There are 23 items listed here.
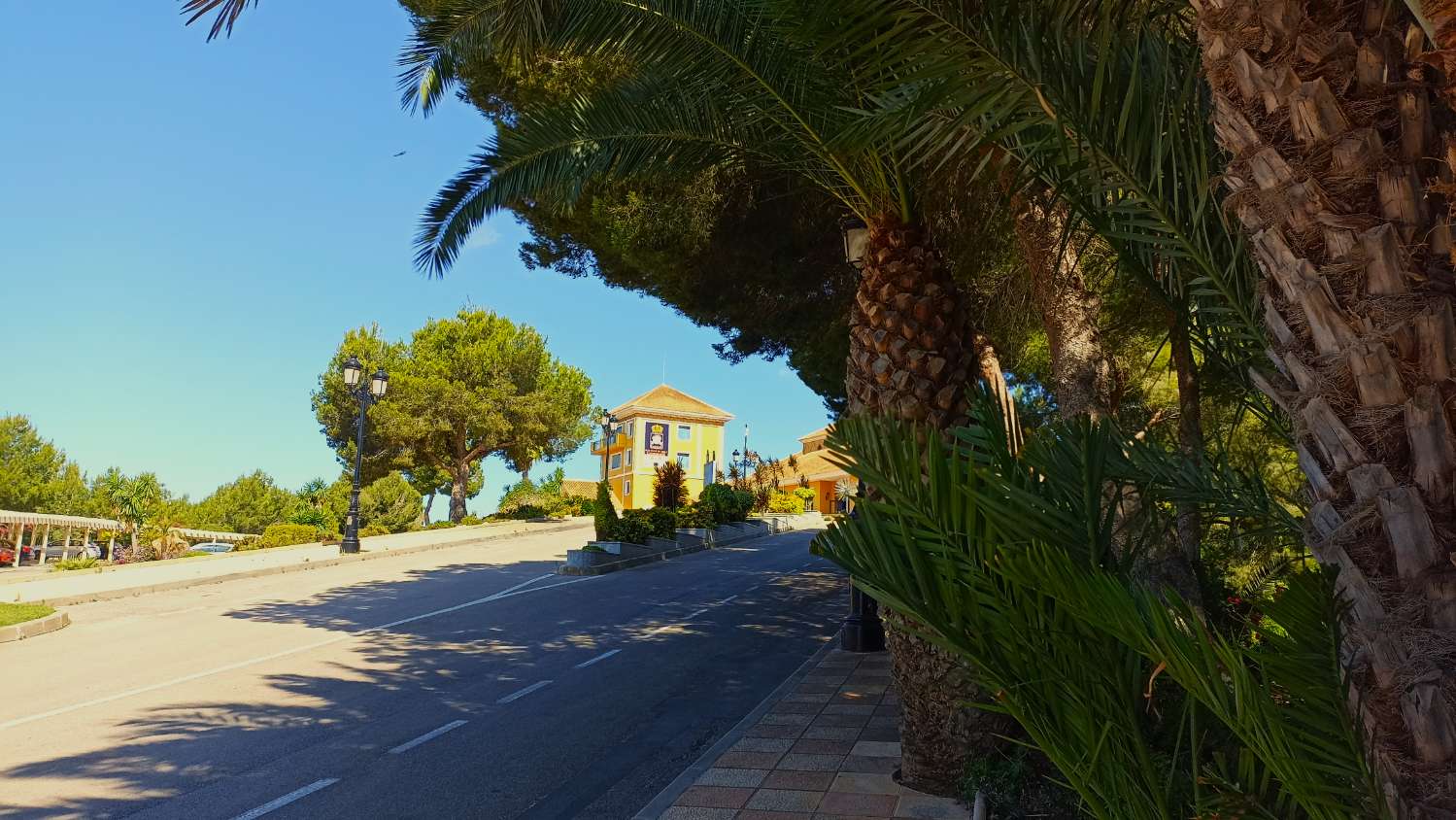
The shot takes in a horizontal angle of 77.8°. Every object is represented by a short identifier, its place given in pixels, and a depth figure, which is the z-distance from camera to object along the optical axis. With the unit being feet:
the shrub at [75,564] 66.33
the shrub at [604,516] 68.90
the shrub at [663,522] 79.13
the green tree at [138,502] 108.17
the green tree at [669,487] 99.35
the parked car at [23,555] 119.24
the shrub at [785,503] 142.69
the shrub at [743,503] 106.38
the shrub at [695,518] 86.94
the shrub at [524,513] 128.42
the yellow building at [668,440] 201.16
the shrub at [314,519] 115.85
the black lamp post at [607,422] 93.66
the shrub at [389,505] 125.49
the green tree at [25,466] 172.65
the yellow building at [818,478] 180.06
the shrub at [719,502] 96.73
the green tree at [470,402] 133.59
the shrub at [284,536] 83.35
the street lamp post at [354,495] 73.00
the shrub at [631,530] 69.39
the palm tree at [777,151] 17.44
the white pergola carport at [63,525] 120.78
